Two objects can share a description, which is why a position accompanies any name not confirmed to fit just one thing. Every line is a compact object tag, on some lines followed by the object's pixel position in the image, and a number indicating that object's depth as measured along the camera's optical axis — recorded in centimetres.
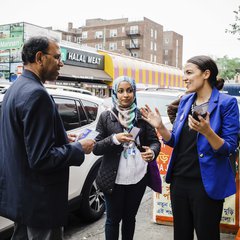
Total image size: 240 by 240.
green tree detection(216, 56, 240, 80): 8094
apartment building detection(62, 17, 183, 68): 6562
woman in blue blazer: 232
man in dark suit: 189
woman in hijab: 285
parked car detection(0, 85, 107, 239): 397
